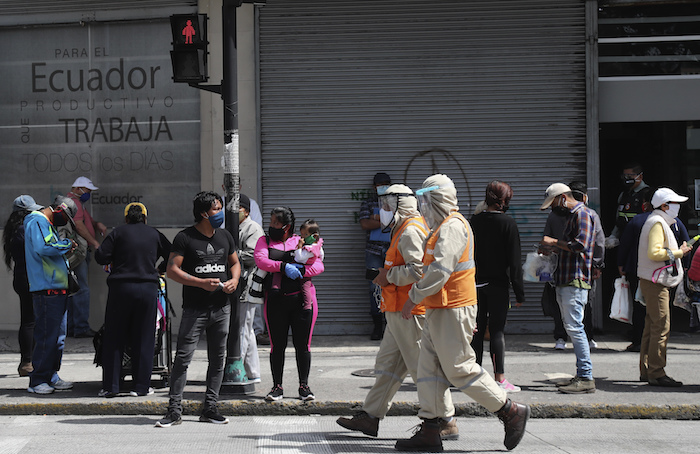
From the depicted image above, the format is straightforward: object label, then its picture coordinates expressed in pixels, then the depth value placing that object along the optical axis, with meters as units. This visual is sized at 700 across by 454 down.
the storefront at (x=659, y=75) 11.30
